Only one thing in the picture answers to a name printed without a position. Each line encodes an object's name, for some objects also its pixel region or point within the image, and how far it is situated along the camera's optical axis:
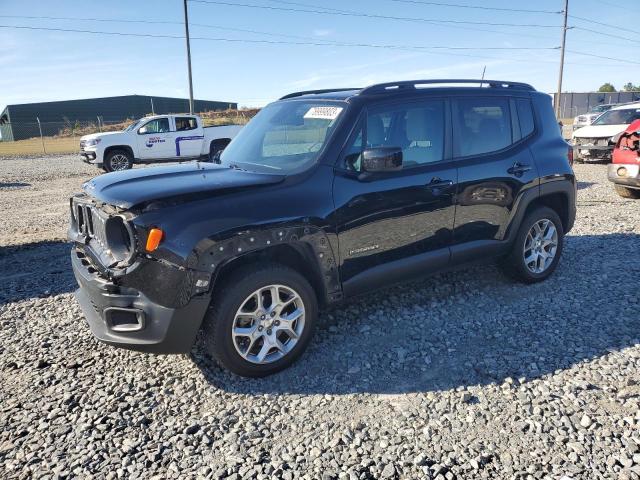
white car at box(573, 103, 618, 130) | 18.44
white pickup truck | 16.64
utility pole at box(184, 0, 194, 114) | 28.06
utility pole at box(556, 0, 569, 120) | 37.78
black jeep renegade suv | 3.03
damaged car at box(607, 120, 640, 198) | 8.42
